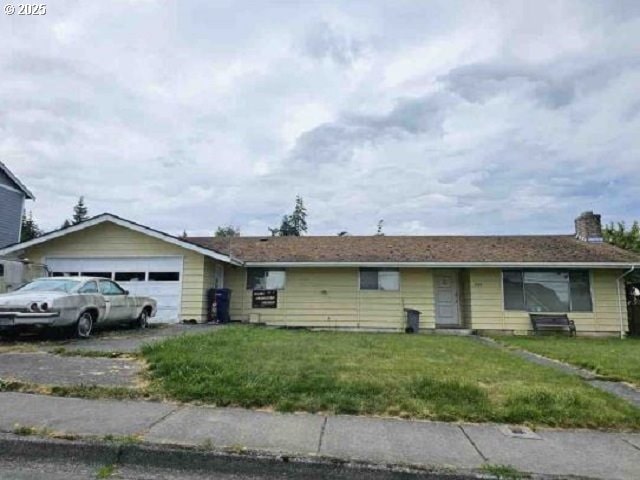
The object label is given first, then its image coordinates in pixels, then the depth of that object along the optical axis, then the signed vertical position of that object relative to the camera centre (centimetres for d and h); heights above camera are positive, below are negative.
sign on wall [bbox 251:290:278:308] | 1767 +4
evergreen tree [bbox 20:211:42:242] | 4691 +716
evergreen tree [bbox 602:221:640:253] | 2831 +424
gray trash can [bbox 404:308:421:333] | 1688 -68
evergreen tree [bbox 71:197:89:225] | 6238 +1161
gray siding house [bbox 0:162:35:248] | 2106 +425
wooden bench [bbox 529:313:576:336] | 1645 -68
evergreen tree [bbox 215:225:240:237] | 5003 +749
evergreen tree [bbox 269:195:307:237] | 4972 +834
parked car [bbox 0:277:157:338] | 951 -15
